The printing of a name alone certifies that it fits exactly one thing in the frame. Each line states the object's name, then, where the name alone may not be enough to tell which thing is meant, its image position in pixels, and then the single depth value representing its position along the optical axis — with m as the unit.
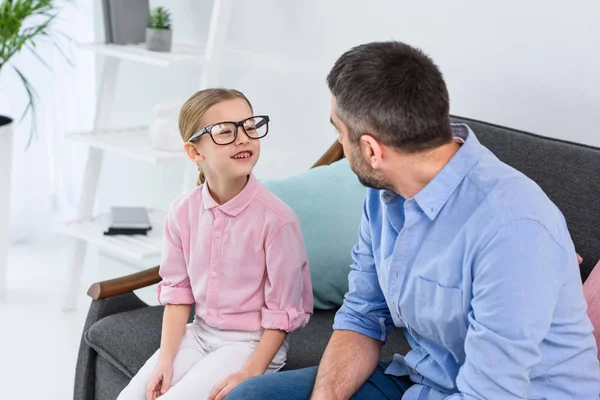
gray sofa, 1.92
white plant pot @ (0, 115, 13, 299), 3.29
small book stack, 3.17
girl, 1.86
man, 1.34
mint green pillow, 2.24
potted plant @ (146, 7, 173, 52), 2.95
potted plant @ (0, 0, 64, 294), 3.16
